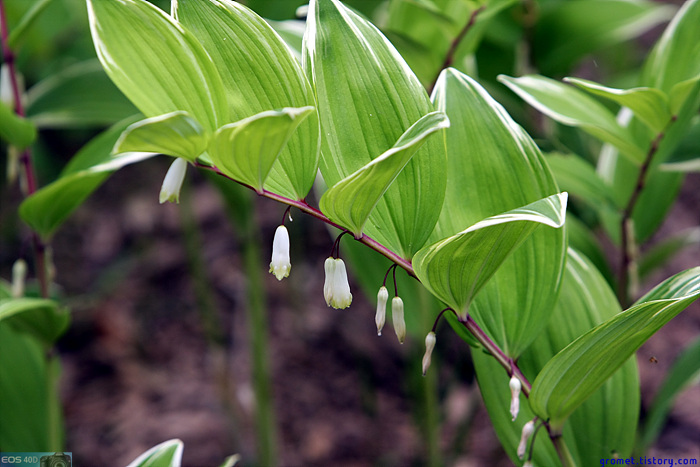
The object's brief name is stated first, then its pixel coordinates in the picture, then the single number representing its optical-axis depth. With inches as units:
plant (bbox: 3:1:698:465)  38.0
